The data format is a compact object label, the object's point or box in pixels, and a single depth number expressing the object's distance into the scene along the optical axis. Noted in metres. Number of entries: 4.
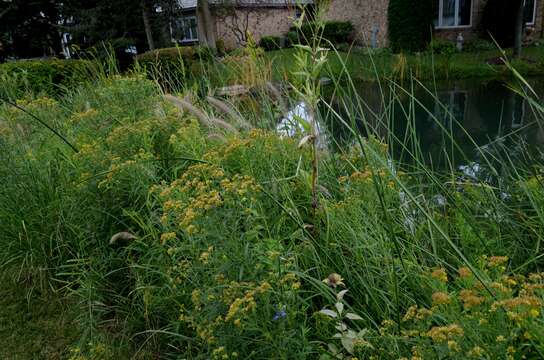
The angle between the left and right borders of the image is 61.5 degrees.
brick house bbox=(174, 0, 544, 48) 17.44
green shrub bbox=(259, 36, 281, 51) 20.29
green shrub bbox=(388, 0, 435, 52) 16.81
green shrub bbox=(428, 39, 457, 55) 15.86
